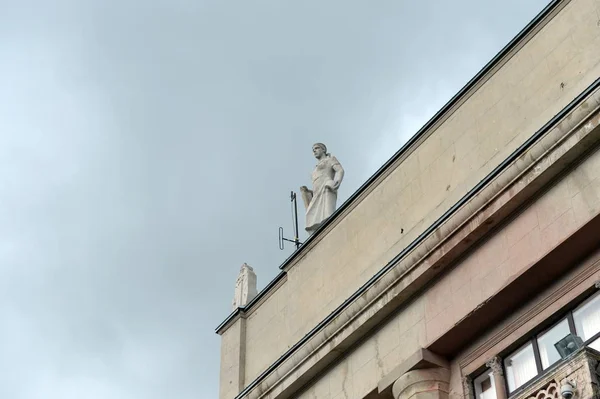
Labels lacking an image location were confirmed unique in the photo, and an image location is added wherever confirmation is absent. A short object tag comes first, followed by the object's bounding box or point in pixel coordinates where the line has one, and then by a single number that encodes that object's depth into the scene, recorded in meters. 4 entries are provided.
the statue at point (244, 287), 25.98
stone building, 17.64
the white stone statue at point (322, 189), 24.56
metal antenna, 26.58
